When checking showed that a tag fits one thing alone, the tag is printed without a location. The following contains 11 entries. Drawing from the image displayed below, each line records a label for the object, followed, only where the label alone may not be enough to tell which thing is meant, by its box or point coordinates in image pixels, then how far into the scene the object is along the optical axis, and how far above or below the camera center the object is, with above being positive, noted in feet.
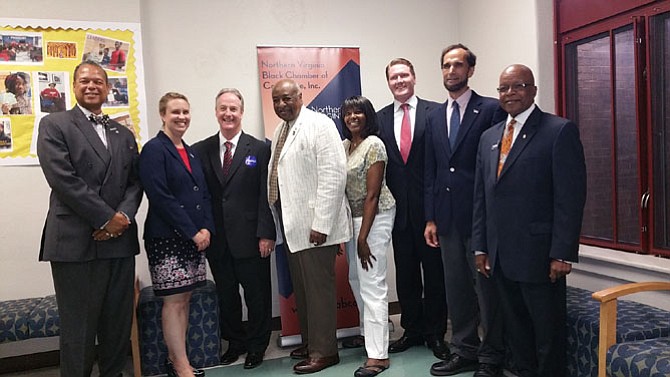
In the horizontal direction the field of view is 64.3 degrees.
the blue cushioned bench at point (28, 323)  9.44 -2.58
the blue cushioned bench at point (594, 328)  7.58 -2.58
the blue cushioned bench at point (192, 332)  10.23 -3.11
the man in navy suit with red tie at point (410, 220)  10.48 -1.17
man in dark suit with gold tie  7.56 -0.91
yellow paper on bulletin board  11.07 +2.30
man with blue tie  9.29 -0.89
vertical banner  12.09 +1.90
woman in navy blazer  8.98 -0.86
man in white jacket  9.47 -0.68
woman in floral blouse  9.76 -1.10
